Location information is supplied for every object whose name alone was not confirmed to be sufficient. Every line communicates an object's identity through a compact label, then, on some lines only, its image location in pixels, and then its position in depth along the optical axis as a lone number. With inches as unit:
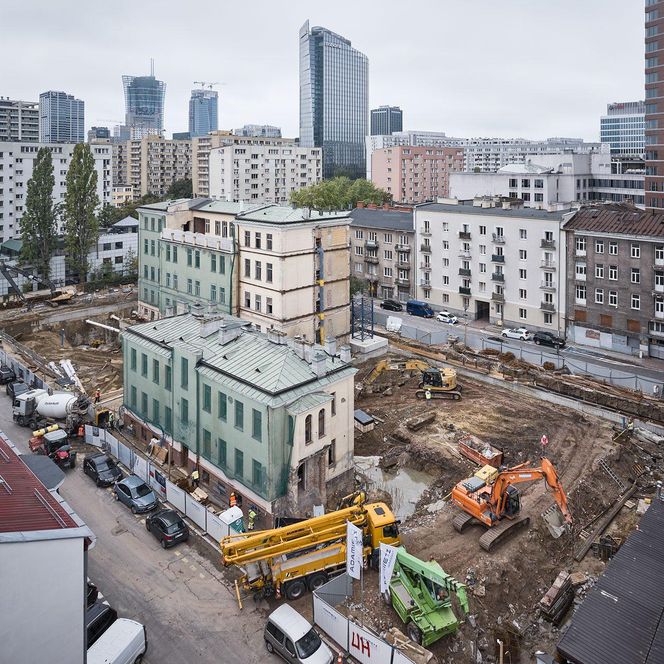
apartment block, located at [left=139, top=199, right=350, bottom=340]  2041.1
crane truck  975.6
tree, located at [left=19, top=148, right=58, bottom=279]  3080.7
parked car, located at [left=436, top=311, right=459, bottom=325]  2817.4
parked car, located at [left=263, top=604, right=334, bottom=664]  847.1
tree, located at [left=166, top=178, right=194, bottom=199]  5996.1
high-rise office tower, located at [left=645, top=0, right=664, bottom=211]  2979.8
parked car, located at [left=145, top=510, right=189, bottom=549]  1141.1
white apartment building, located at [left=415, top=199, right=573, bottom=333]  2527.1
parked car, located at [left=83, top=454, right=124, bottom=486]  1376.7
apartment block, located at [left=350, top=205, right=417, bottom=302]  3134.8
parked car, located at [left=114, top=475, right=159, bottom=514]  1262.3
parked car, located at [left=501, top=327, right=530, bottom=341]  2556.6
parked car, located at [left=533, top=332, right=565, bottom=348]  2452.5
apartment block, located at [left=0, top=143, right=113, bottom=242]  3705.7
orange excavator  1152.2
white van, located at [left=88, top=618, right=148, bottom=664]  824.3
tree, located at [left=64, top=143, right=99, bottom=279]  3083.2
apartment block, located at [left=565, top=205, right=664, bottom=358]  2213.3
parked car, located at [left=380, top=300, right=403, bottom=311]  3073.3
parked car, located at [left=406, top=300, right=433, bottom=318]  2955.5
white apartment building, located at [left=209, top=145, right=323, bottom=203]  5315.0
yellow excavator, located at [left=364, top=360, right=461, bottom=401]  1907.0
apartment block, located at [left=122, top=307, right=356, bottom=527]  1191.6
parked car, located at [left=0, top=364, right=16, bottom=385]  2074.3
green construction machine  891.4
